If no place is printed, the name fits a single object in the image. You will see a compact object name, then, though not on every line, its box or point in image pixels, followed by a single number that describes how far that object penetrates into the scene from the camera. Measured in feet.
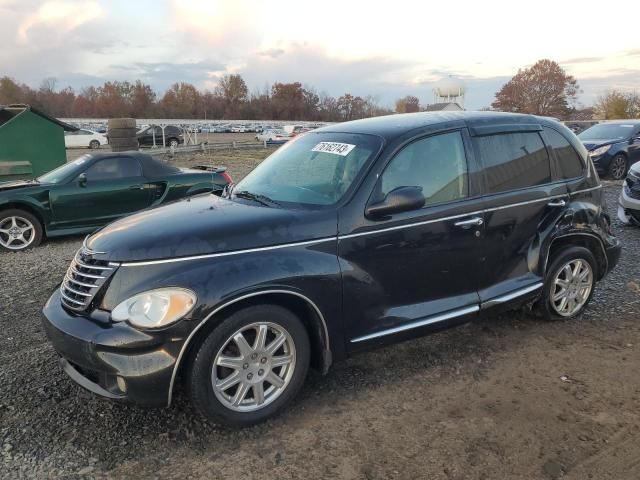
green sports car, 26.71
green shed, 41.82
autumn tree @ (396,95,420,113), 290.56
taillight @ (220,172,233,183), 31.44
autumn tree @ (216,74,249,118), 340.39
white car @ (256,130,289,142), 142.00
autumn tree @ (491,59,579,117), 244.83
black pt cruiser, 9.87
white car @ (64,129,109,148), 116.26
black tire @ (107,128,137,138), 75.10
